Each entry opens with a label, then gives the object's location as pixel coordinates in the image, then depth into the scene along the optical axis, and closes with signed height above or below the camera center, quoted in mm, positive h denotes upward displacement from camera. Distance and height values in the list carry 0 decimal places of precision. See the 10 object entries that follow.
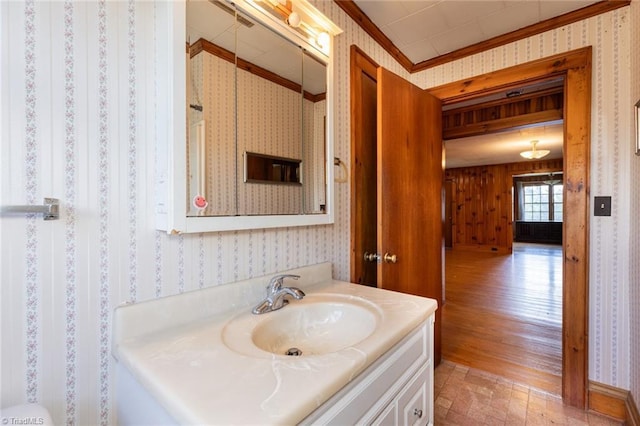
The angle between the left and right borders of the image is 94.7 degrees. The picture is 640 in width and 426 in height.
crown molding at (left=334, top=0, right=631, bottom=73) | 1635 +1129
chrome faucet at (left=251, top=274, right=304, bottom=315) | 1074 -319
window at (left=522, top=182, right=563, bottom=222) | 9047 +249
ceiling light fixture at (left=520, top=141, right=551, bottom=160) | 5430 +1070
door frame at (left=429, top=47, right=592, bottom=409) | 1703 -52
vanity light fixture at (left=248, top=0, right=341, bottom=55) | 1200 +848
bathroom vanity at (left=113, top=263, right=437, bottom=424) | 587 -367
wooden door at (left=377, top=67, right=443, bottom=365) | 1598 +132
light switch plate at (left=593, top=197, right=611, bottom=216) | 1659 +22
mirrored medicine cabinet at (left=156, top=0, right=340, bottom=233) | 917 +366
